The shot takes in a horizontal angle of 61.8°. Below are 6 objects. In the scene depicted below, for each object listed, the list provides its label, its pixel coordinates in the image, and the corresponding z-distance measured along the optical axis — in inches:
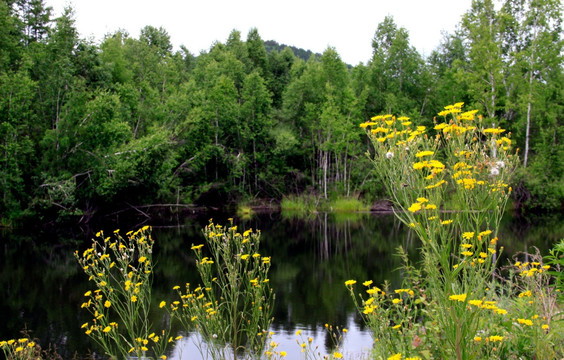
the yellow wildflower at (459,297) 97.2
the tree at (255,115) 1099.6
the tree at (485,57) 919.7
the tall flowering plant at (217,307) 167.8
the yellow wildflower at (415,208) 98.4
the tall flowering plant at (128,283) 151.4
